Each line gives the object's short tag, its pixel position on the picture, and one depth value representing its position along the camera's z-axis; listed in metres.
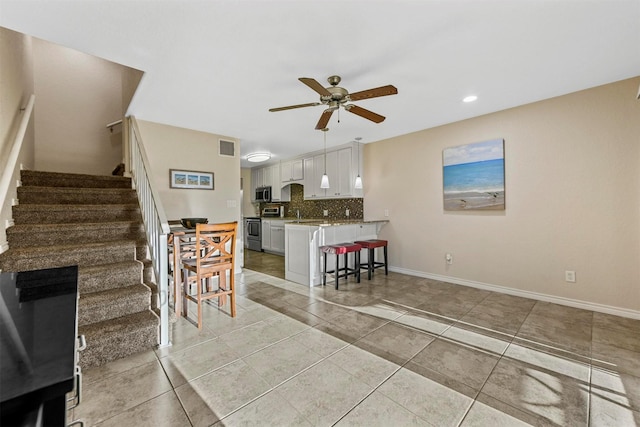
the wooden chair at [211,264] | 2.71
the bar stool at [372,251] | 4.38
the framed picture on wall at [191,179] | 4.18
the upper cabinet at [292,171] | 6.36
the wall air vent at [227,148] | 4.72
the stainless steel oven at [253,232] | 7.44
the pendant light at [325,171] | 4.09
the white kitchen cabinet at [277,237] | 6.68
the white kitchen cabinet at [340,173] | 5.29
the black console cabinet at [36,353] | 0.49
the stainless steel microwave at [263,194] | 7.34
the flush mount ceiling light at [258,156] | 5.79
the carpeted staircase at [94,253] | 2.16
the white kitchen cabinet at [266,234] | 7.10
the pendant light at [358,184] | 4.64
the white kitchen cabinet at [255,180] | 7.70
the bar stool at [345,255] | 3.96
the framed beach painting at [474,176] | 3.66
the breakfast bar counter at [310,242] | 4.09
